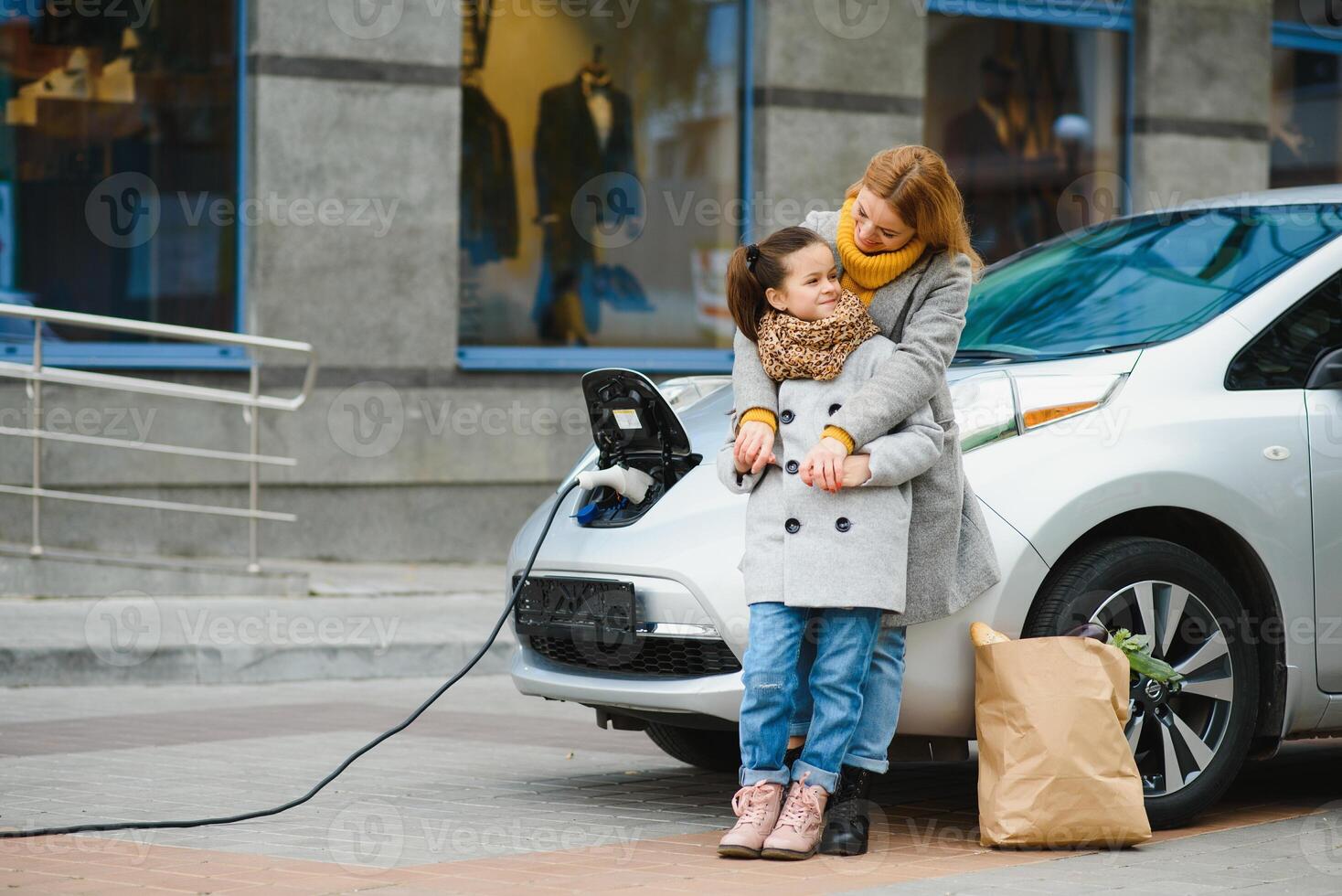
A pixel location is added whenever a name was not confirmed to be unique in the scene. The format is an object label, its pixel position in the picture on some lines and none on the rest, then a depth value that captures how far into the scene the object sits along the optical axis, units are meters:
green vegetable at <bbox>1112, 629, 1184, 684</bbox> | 9.34
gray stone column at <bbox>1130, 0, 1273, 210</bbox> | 27.69
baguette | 9.03
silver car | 9.34
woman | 8.89
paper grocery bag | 8.91
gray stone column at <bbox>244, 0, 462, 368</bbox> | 21.41
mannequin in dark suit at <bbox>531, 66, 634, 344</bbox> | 23.48
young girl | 8.83
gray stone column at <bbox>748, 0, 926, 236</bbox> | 24.42
